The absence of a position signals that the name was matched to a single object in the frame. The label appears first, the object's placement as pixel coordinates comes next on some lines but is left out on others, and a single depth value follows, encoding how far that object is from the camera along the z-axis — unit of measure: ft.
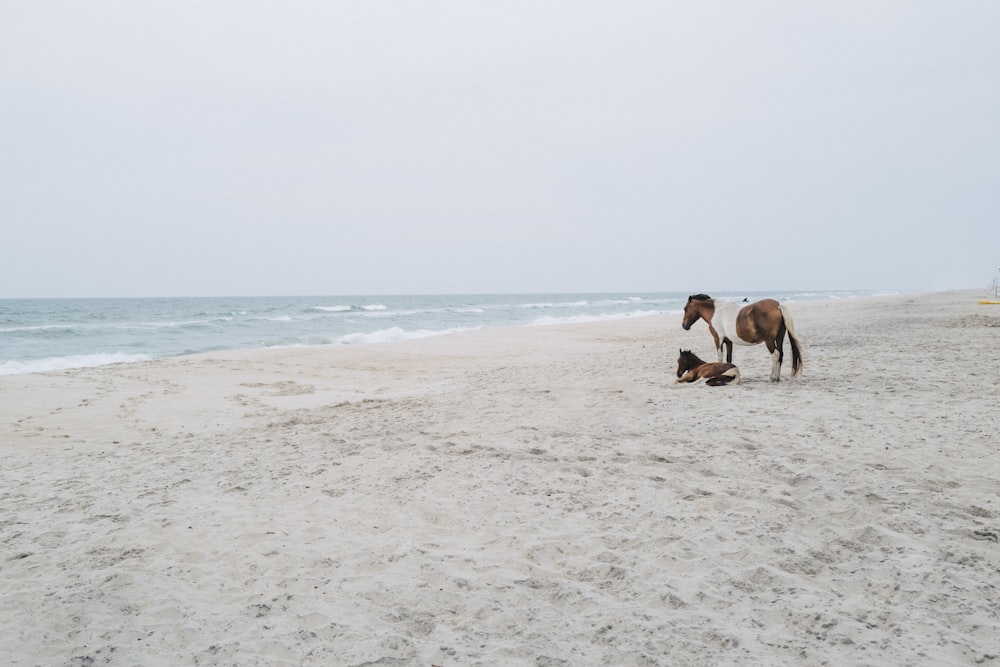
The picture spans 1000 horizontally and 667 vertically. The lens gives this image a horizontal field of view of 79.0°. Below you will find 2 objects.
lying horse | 30.91
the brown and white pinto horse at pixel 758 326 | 30.25
